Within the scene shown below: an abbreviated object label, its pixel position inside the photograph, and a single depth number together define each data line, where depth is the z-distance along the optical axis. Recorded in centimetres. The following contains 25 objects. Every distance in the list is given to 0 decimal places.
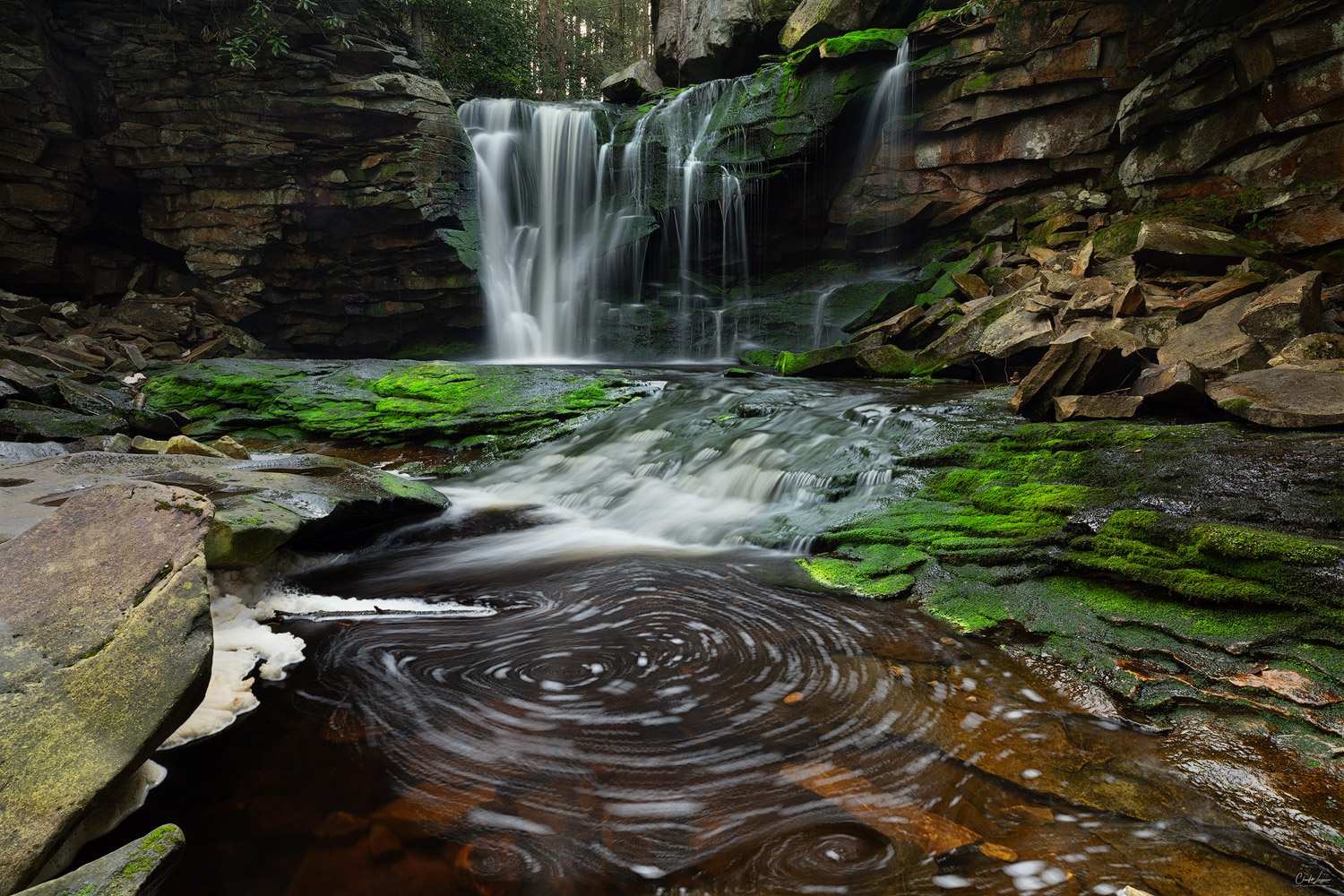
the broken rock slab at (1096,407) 505
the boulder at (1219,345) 576
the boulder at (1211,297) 700
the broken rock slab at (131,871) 144
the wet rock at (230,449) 607
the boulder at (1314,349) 540
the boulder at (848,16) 1476
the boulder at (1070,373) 556
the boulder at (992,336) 811
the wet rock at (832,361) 1046
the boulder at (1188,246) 847
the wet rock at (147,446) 638
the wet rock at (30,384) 703
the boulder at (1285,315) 580
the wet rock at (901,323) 1061
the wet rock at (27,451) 578
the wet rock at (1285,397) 420
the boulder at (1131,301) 752
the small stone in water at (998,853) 177
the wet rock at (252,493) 345
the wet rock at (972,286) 1093
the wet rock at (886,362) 978
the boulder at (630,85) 1806
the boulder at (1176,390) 495
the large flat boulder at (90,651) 165
